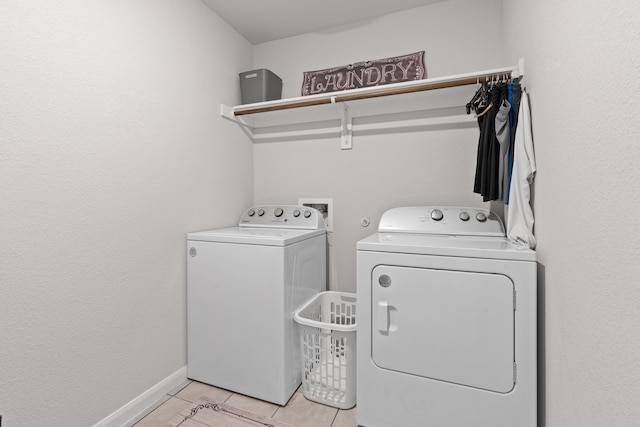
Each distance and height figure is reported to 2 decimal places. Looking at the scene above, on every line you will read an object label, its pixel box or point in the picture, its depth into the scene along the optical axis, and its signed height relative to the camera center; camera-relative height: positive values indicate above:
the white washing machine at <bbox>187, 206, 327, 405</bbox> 1.62 -0.53
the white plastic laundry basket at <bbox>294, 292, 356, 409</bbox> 1.62 -0.84
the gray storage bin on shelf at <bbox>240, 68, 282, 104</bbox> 2.21 +0.96
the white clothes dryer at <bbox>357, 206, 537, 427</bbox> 1.19 -0.51
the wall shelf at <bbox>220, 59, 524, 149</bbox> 1.78 +0.73
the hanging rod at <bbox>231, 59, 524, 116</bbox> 1.56 +0.75
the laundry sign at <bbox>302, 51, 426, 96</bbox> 2.04 +0.99
